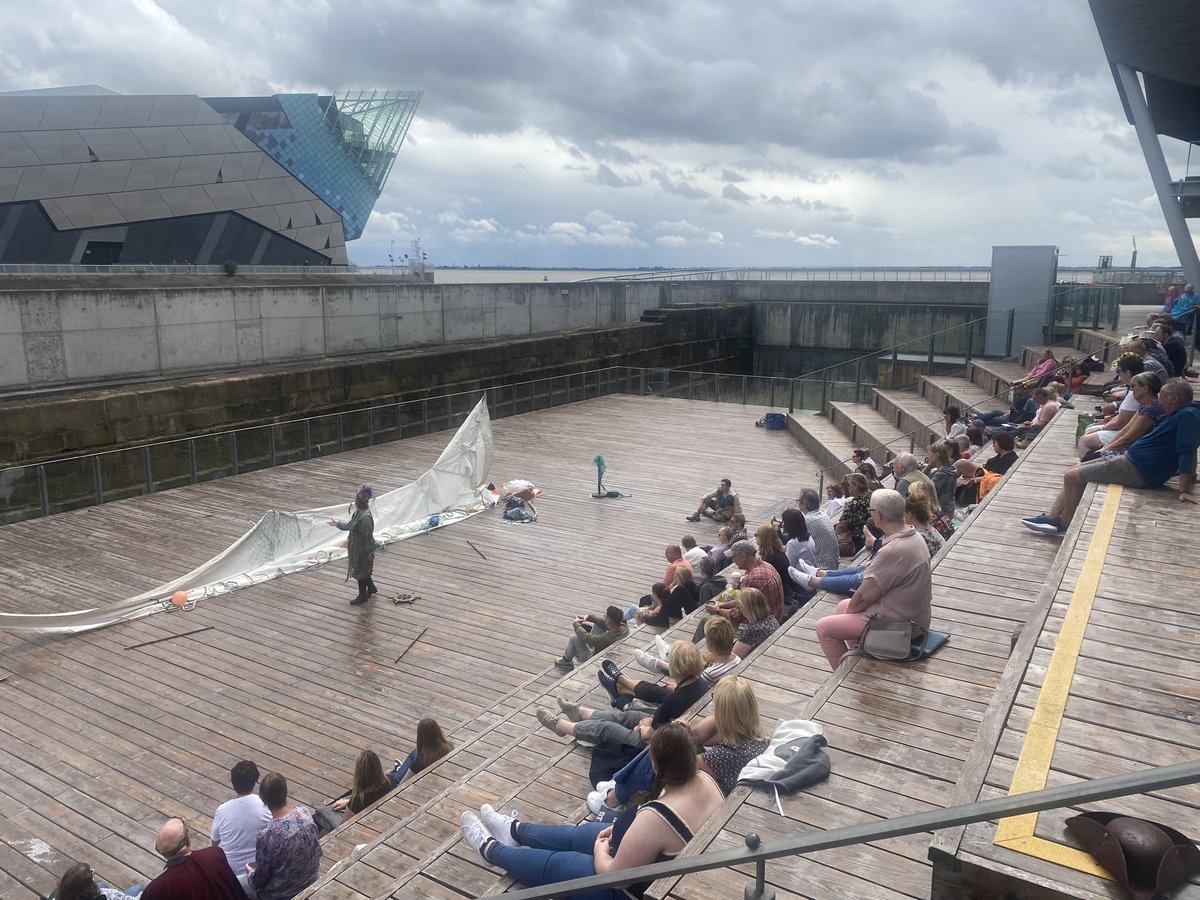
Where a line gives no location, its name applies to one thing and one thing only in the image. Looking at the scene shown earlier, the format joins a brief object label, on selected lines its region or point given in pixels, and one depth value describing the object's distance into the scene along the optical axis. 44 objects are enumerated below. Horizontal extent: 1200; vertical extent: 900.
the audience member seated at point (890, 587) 4.48
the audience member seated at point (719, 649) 5.13
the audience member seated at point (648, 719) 4.85
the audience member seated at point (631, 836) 3.32
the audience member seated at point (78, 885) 4.10
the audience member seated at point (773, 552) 6.91
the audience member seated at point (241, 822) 4.84
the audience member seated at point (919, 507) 5.40
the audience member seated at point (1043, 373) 13.60
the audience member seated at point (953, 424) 11.12
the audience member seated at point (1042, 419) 10.63
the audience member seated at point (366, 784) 5.64
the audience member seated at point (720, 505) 12.24
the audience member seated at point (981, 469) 8.59
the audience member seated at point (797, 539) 7.40
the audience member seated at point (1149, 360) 8.65
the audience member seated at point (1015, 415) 12.01
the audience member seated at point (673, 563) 8.23
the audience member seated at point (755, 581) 6.45
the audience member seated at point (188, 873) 4.04
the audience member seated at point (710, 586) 7.87
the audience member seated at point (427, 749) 5.94
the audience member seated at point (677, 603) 7.99
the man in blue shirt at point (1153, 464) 5.94
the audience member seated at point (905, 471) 7.33
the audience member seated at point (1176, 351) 10.46
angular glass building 33.41
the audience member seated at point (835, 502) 9.60
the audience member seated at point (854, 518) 8.62
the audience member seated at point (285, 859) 4.46
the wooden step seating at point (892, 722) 3.17
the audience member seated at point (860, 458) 11.41
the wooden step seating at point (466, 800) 4.27
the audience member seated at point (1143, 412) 6.34
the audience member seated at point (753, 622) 6.05
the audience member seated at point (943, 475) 8.30
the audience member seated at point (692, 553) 9.07
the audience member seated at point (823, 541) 7.75
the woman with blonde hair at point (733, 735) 3.95
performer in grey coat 9.59
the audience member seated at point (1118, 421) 7.42
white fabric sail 9.12
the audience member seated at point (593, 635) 7.51
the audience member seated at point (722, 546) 8.64
